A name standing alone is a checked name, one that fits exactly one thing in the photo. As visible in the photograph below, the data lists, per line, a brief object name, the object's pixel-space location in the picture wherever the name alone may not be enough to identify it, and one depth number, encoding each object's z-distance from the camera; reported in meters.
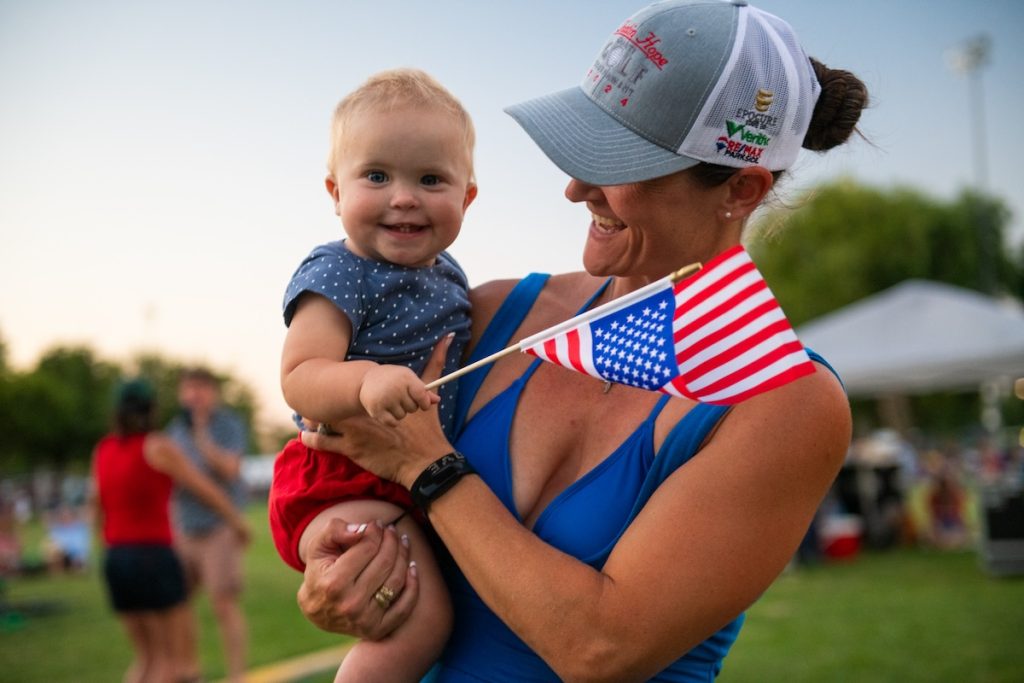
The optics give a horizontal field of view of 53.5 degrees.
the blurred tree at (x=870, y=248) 44.81
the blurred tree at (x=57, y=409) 58.34
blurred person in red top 6.83
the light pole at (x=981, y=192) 39.91
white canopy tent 13.72
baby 1.95
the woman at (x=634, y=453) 1.69
